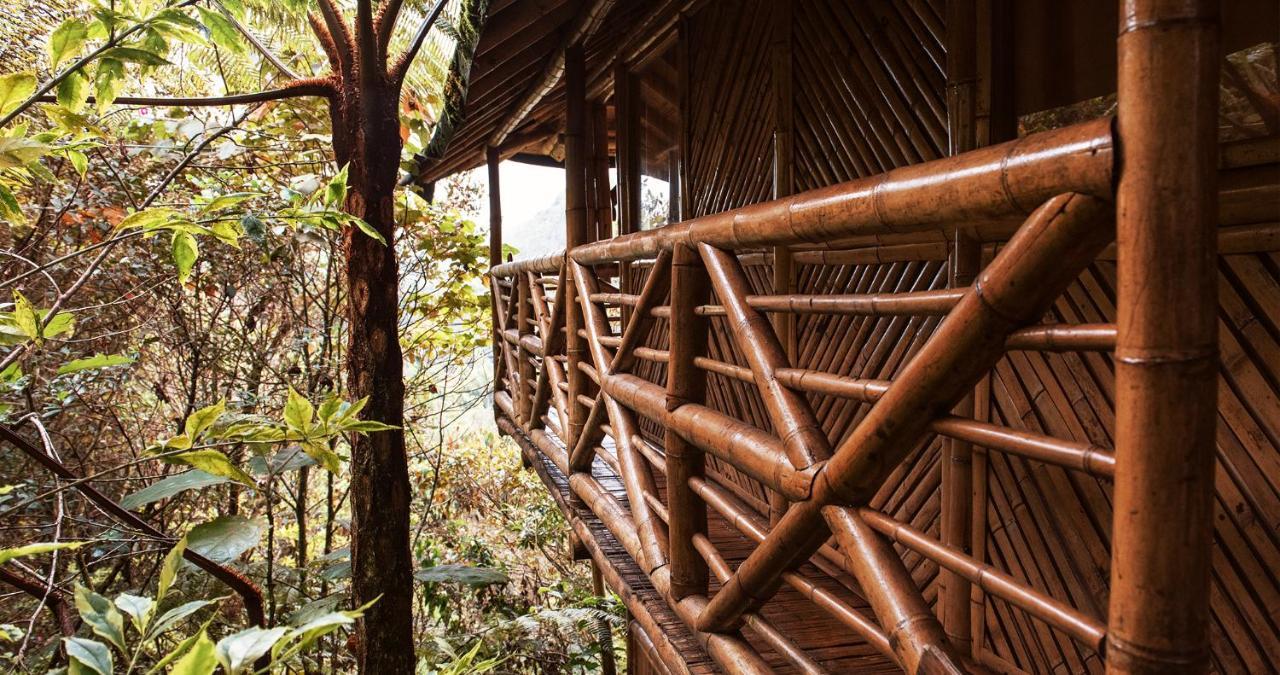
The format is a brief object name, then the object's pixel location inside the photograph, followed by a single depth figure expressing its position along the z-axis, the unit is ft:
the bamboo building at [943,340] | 2.24
